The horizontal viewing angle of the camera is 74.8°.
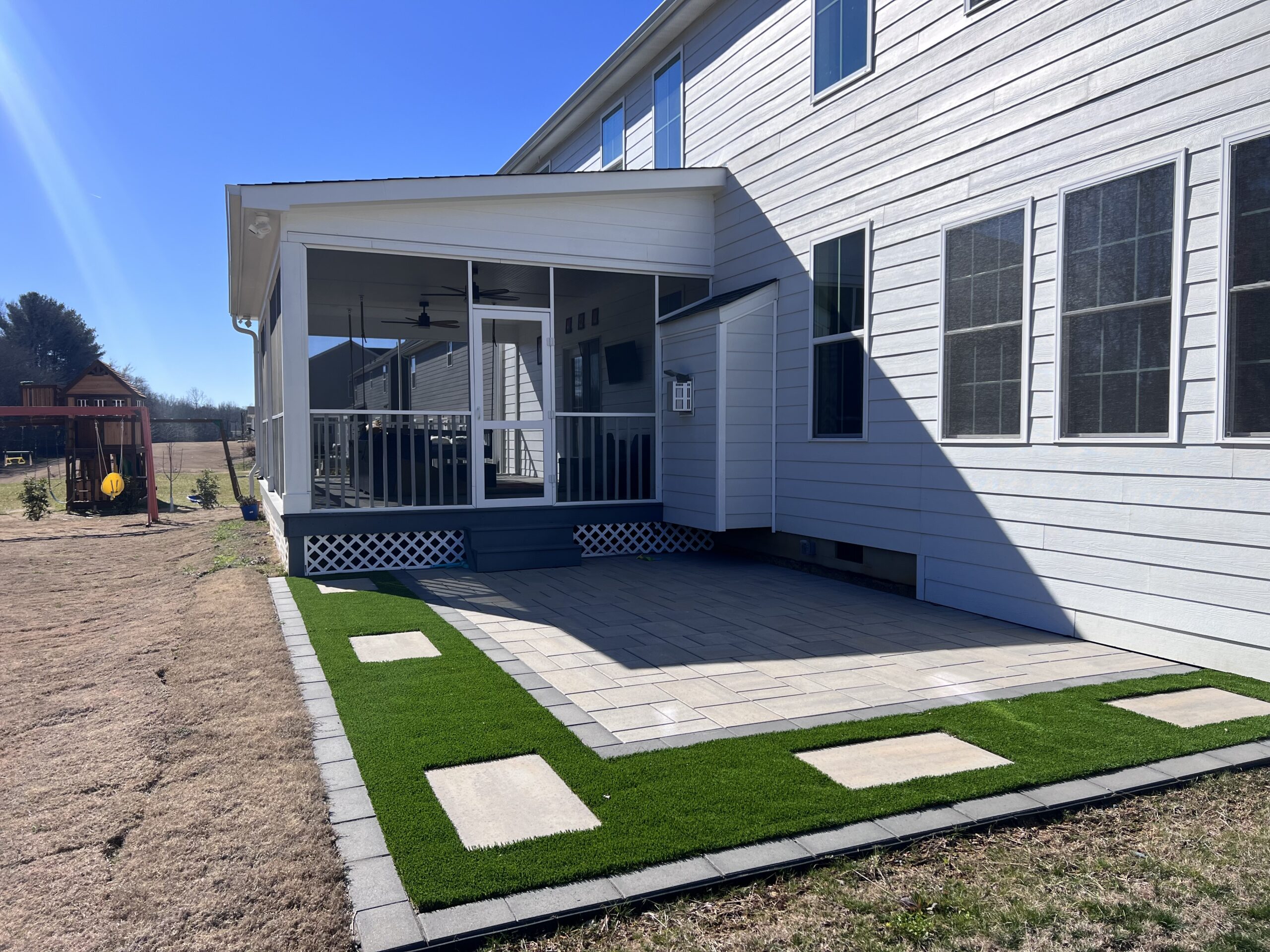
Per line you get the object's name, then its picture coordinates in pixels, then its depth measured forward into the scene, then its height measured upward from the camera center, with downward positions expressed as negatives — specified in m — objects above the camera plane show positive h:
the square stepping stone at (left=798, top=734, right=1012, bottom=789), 3.08 -1.26
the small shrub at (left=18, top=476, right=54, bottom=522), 13.69 -1.00
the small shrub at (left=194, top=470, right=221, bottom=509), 15.63 -1.00
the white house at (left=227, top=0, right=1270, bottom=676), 4.38 +0.93
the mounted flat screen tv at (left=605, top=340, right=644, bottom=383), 9.36 +0.86
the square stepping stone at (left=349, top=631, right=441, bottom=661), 4.82 -1.25
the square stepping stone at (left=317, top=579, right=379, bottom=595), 6.79 -1.23
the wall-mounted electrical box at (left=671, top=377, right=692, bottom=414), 8.13 +0.41
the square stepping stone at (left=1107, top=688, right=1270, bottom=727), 3.70 -1.25
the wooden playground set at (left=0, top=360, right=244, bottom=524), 14.07 +0.11
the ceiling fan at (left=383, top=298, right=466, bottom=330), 11.65 +1.68
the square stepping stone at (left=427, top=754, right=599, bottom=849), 2.64 -1.25
